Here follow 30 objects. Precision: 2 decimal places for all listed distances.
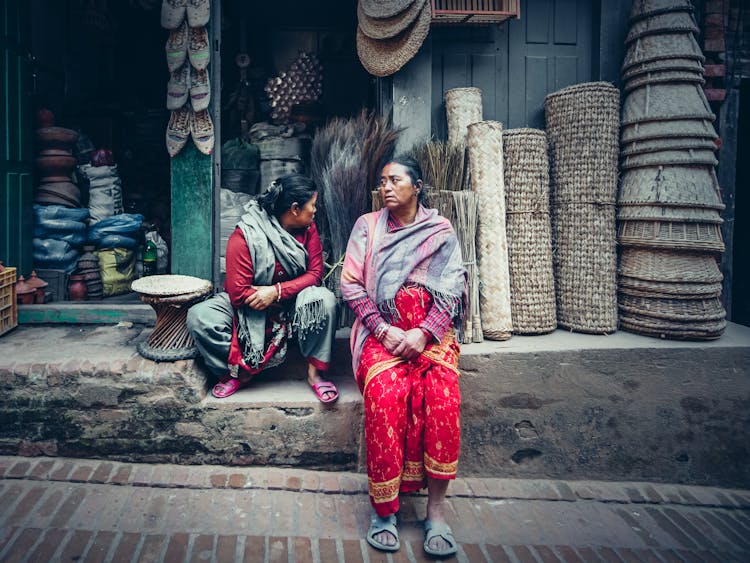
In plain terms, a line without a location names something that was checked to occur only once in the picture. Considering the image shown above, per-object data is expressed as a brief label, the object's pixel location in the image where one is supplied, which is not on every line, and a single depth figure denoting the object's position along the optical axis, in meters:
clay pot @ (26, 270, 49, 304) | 4.21
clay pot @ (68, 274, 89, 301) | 4.82
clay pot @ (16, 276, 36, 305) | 4.15
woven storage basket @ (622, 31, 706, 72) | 3.71
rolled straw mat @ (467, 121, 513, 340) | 3.63
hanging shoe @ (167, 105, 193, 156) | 3.94
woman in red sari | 2.76
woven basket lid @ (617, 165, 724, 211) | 3.60
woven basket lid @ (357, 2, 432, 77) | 3.81
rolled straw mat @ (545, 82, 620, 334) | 3.79
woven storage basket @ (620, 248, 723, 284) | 3.59
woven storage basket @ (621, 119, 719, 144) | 3.63
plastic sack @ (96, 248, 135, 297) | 5.11
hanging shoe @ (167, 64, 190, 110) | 3.94
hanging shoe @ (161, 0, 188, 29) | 3.88
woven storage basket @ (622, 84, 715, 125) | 3.64
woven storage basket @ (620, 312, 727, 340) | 3.54
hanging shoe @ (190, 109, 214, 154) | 3.93
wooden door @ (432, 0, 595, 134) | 4.25
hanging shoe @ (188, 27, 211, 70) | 3.90
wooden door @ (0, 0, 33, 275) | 4.18
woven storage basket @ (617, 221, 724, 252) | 3.56
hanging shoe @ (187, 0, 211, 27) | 3.85
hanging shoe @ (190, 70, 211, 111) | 3.91
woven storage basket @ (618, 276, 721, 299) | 3.58
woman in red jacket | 3.20
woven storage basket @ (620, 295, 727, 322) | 3.55
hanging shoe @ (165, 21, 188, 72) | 3.93
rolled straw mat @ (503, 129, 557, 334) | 3.76
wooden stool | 3.21
